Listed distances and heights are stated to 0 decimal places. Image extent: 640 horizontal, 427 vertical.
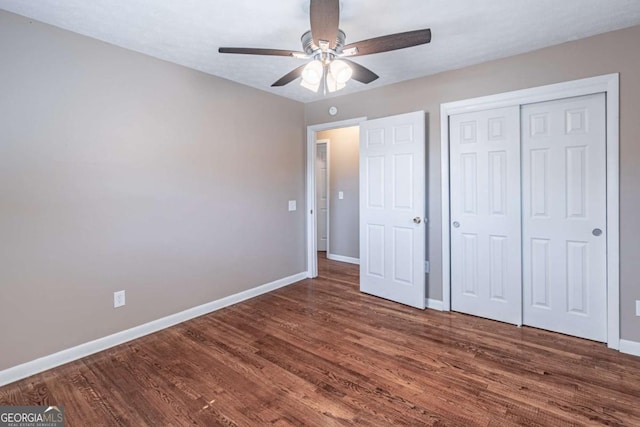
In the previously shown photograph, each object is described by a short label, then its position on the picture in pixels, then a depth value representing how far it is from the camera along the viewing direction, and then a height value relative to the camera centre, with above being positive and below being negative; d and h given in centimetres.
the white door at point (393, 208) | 333 -2
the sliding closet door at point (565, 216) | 255 -10
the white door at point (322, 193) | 583 +27
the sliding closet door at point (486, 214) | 290 -8
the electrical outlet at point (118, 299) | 262 -74
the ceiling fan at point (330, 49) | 170 +98
